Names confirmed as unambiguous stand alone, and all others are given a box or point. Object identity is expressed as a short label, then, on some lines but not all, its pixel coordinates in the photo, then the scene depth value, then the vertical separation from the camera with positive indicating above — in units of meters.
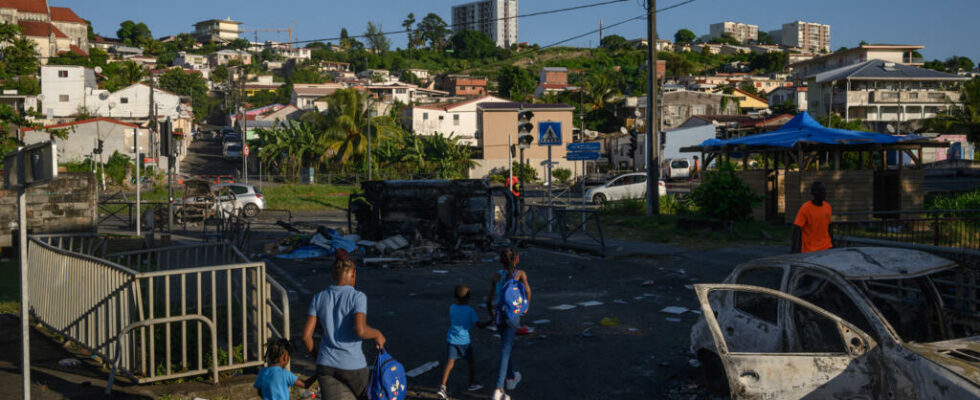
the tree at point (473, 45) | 184.50 +32.31
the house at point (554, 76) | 118.69 +15.79
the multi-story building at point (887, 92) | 66.81 +7.26
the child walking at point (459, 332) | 6.69 -1.40
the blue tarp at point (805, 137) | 19.48 +1.01
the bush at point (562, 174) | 53.34 +0.05
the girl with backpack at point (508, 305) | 6.70 -1.20
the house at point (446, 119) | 65.81 +5.06
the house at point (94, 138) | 54.09 +2.82
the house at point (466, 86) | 119.31 +14.37
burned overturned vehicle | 17.94 -0.89
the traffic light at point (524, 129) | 19.03 +1.17
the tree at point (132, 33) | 184.11 +36.81
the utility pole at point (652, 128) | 22.36 +1.39
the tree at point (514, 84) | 97.62 +12.00
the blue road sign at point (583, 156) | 19.29 +0.49
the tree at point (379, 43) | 185.25 +33.05
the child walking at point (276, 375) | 5.02 -1.34
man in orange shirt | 8.73 -0.61
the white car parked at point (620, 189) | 33.78 -0.66
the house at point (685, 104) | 73.62 +6.96
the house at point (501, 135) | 57.72 +3.14
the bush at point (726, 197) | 20.42 -0.63
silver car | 29.00 -0.82
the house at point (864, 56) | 91.00 +14.81
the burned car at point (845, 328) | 4.90 -1.18
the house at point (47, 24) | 105.19 +23.79
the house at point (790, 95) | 82.69 +9.01
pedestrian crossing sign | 18.97 +1.04
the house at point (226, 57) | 167.38 +27.39
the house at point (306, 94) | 92.38 +10.16
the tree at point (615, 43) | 190.16 +34.21
